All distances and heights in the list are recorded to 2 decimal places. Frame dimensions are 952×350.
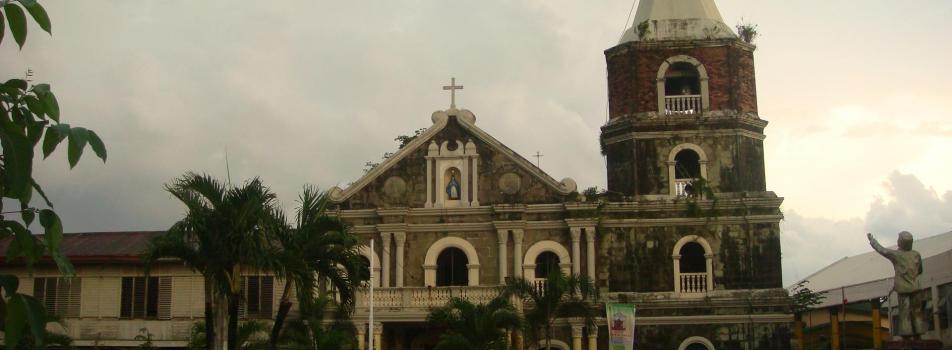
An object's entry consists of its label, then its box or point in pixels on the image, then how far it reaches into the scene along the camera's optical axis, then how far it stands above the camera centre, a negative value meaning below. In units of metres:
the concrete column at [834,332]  29.66 +0.04
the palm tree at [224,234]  18.56 +1.77
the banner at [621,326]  26.45 +0.23
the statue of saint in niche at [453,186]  31.59 +4.29
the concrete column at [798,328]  35.97 +0.21
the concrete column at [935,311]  26.41 +0.52
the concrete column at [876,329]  26.13 +0.11
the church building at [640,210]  30.20 +3.51
